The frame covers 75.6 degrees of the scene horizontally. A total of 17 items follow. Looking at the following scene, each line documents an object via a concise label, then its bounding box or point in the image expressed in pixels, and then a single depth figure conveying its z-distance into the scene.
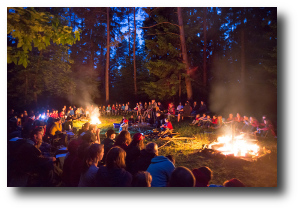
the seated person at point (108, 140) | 3.86
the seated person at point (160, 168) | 2.78
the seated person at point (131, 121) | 5.38
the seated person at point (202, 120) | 5.81
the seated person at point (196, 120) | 6.07
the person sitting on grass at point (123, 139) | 3.72
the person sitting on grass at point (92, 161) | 2.71
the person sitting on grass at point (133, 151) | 3.38
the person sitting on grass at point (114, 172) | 2.55
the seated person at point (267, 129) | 4.29
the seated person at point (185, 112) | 5.38
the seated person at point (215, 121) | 5.59
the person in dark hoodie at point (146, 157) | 3.06
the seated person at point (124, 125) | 5.44
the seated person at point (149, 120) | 5.61
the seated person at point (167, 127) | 5.55
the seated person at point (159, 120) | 5.61
